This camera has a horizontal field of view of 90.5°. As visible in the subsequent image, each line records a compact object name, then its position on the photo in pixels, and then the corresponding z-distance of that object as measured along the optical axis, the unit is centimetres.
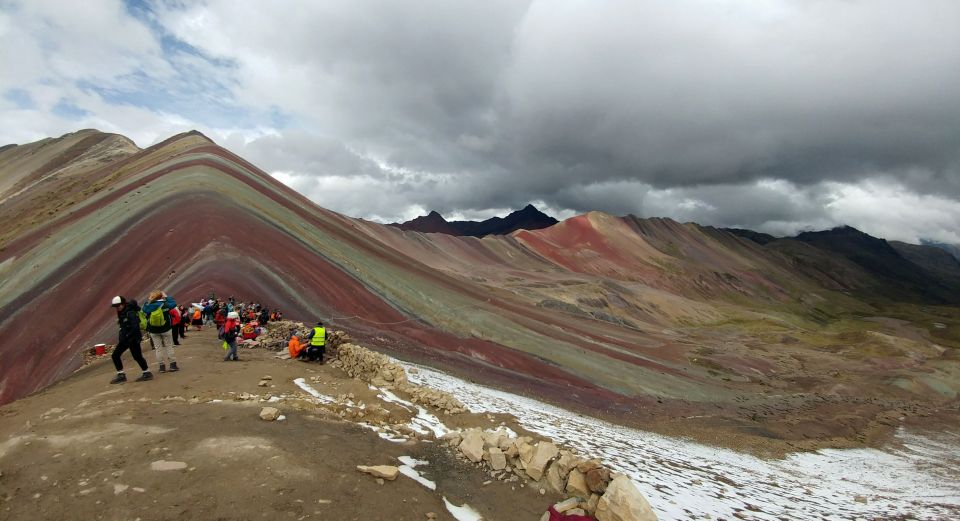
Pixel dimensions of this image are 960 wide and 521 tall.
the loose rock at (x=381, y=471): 807
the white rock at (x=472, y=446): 970
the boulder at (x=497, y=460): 930
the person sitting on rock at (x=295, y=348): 1706
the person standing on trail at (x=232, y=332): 1512
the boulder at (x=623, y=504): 722
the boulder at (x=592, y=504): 766
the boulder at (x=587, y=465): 834
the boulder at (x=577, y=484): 827
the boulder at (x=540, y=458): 884
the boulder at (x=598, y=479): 802
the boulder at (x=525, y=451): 920
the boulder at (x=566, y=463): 866
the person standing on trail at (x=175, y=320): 1518
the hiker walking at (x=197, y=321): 2218
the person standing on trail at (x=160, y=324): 1231
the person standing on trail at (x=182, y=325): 1845
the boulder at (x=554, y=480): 861
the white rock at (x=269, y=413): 994
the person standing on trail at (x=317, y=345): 1684
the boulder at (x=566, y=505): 777
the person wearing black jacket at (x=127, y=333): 1198
